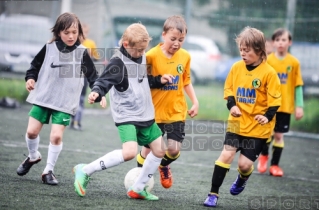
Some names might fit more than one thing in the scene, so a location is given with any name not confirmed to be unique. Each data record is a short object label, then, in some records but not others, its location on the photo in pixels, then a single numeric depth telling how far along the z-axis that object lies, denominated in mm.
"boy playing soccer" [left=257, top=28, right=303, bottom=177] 16172
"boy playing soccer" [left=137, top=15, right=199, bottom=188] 11789
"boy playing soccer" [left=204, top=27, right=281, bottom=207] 11211
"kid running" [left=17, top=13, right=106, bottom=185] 11734
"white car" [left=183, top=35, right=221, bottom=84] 29139
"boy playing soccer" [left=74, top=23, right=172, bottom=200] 10531
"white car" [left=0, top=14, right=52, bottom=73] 28156
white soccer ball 11273
